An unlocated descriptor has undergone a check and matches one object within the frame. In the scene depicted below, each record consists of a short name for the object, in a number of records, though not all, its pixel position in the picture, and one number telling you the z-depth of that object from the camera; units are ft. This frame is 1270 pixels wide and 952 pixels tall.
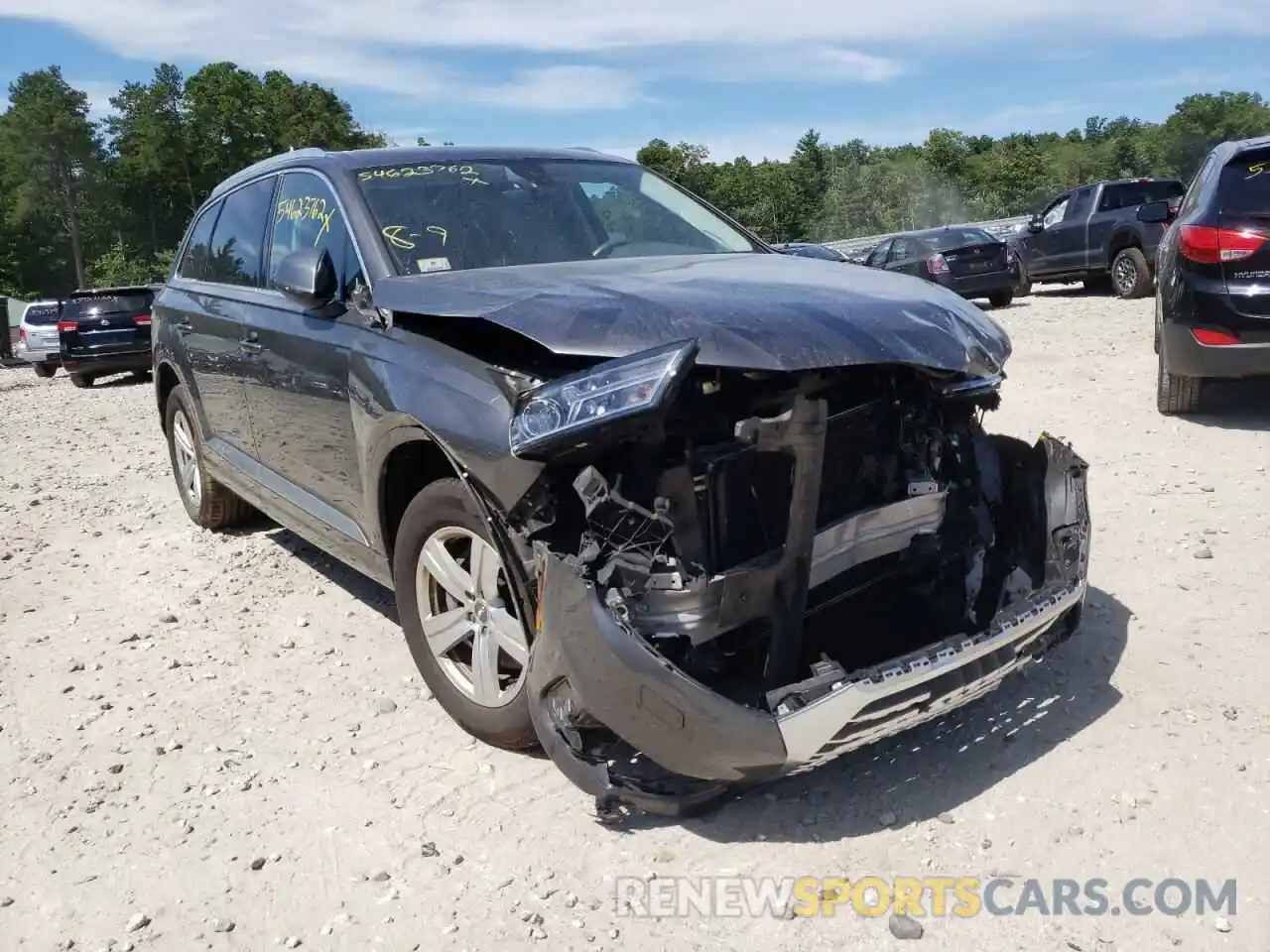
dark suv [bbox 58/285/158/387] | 57.26
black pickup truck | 47.93
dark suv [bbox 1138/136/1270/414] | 19.83
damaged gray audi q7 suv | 8.72
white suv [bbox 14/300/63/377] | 68.23
